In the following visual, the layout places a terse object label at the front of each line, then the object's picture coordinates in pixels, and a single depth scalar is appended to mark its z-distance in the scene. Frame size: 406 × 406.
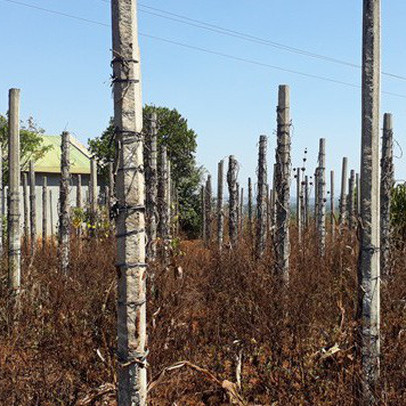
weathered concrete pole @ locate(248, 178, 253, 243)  20.17
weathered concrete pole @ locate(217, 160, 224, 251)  13.76
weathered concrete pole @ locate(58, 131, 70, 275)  9.12
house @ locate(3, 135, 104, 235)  29.12
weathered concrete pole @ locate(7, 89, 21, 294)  7.51
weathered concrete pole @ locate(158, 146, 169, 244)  10.53
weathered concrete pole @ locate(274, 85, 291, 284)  7.95
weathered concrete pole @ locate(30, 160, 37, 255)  15.35
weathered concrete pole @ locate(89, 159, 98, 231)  14.83
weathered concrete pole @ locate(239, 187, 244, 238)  22.31
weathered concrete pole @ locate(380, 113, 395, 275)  8.26
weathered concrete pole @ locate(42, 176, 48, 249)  14.32
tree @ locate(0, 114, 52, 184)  25.96
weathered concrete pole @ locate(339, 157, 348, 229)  16.00
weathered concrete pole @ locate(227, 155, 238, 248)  11.68
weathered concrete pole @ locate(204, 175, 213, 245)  21.25
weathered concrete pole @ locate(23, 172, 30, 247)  17.55
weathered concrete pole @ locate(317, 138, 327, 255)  11.43
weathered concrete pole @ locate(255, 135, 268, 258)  9.82
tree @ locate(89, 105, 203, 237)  29.72
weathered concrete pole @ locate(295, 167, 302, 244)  15.59
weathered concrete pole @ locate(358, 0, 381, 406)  4.76
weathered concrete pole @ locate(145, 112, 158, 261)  9.30
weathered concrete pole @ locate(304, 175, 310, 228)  18.30
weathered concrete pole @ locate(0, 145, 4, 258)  9.45
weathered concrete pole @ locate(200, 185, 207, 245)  19.44
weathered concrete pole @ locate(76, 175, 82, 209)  17.81
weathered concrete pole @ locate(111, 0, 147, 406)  3.82
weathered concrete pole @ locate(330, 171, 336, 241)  20.14
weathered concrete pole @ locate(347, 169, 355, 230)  16.49
